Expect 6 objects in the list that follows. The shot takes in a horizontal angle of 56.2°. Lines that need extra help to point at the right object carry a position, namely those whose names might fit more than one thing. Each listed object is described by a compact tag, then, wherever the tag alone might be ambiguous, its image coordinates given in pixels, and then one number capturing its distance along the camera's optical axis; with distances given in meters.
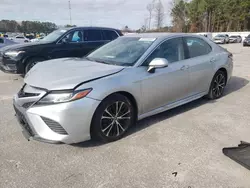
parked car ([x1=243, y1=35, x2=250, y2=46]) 24.84
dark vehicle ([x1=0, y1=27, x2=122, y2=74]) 6.90
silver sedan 2.81
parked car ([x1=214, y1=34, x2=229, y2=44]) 34.38
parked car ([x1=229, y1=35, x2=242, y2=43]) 37.25
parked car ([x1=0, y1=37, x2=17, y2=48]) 12.96
